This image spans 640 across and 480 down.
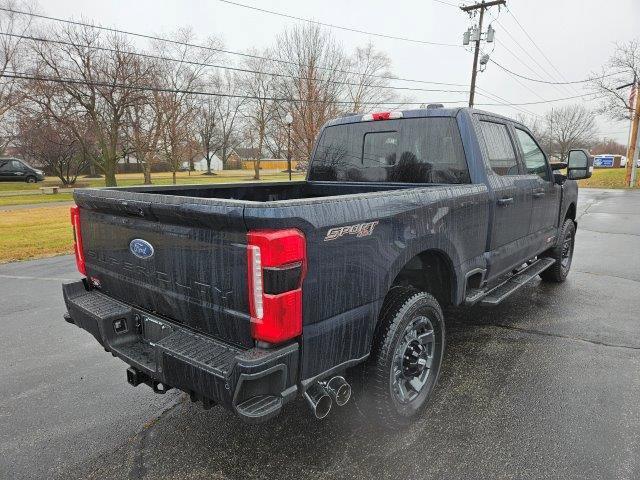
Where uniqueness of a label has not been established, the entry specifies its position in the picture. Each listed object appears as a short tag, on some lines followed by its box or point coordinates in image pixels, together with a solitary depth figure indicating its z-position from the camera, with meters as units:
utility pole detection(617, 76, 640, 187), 26.70
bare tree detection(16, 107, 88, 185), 26.89
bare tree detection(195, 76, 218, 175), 54.63
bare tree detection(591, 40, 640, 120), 27.64
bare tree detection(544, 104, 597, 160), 72.88
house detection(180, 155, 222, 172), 99.94
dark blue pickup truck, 1.94
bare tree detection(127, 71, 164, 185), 27.13
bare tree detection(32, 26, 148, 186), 23.91
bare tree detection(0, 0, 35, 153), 27.75
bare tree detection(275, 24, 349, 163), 27.56
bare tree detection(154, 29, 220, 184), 29.22
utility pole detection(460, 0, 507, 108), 26.97
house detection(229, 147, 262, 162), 91.88
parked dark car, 34.91
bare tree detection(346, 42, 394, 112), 35.58
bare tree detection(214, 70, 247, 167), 59.58
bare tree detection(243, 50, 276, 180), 37.22
